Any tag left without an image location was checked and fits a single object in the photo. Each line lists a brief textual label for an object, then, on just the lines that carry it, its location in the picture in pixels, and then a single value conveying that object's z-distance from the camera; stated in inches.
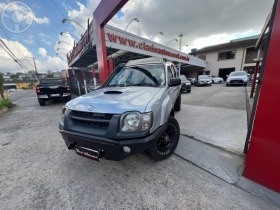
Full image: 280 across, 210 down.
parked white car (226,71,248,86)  506.3
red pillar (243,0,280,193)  57.4
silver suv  63.2
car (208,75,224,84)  794.2
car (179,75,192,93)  389.0
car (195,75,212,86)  593.3
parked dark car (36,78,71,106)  293.1
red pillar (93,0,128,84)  190.6
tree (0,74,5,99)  324.8
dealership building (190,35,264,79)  855.7
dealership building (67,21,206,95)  325.4
